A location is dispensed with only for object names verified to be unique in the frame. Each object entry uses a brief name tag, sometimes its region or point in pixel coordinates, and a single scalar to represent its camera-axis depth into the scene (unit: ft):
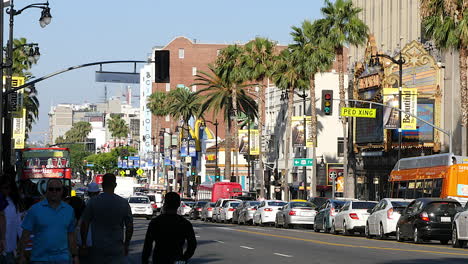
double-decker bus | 160.45
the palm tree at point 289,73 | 233.96
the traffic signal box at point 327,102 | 159.02
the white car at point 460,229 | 94.07
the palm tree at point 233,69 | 269.44
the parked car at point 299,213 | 160.56
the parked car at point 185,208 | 239.91
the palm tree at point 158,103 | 497.87
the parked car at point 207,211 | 219.39
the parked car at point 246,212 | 186.50
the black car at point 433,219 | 105.50
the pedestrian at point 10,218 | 44.98
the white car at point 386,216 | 117.80
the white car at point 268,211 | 176.78
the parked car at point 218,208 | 210.18
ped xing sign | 193.17
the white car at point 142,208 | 185.68
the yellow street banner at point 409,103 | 199.84
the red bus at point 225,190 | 274.57
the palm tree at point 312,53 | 221.66
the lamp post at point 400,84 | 173.97
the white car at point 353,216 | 131.75
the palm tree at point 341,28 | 212.23
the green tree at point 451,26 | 157.37
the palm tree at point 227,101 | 278.60
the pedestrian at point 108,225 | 41.88
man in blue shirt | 36.63
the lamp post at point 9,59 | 148.46
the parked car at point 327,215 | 141.69
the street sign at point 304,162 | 232.73
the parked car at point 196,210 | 234.60
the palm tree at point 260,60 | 264.31
